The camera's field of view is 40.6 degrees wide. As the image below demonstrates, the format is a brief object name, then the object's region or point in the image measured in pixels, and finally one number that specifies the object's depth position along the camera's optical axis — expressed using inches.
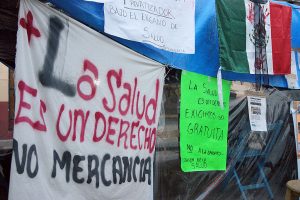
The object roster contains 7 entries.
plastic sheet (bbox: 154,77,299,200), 165.9
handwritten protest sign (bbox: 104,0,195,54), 135.9
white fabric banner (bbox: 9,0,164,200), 116.2
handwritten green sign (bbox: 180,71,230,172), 165.5
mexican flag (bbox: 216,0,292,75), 177.3
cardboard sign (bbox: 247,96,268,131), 201.8
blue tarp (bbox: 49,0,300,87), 134.3
